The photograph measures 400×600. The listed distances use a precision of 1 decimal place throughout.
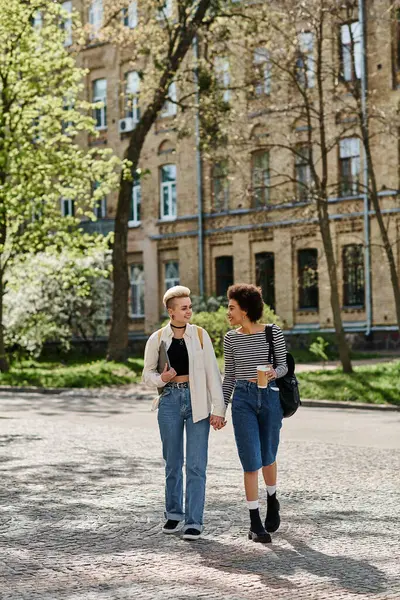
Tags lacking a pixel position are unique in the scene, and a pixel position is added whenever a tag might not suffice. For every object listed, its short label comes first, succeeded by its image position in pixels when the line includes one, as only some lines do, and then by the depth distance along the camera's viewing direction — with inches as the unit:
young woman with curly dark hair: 308.8
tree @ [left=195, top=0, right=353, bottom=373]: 1004.6
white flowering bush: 1385.3
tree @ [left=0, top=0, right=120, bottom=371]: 1279.5
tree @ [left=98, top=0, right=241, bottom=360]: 1235.9
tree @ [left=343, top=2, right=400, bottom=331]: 1010.7
